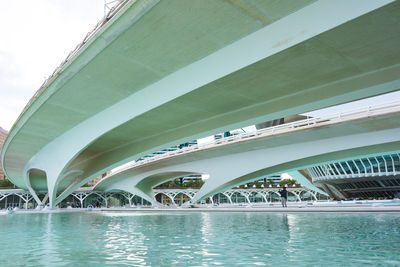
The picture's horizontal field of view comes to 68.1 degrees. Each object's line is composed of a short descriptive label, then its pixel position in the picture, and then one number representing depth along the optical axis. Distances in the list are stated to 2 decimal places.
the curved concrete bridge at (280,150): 21.73
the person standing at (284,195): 25.31
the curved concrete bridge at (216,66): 7.96
